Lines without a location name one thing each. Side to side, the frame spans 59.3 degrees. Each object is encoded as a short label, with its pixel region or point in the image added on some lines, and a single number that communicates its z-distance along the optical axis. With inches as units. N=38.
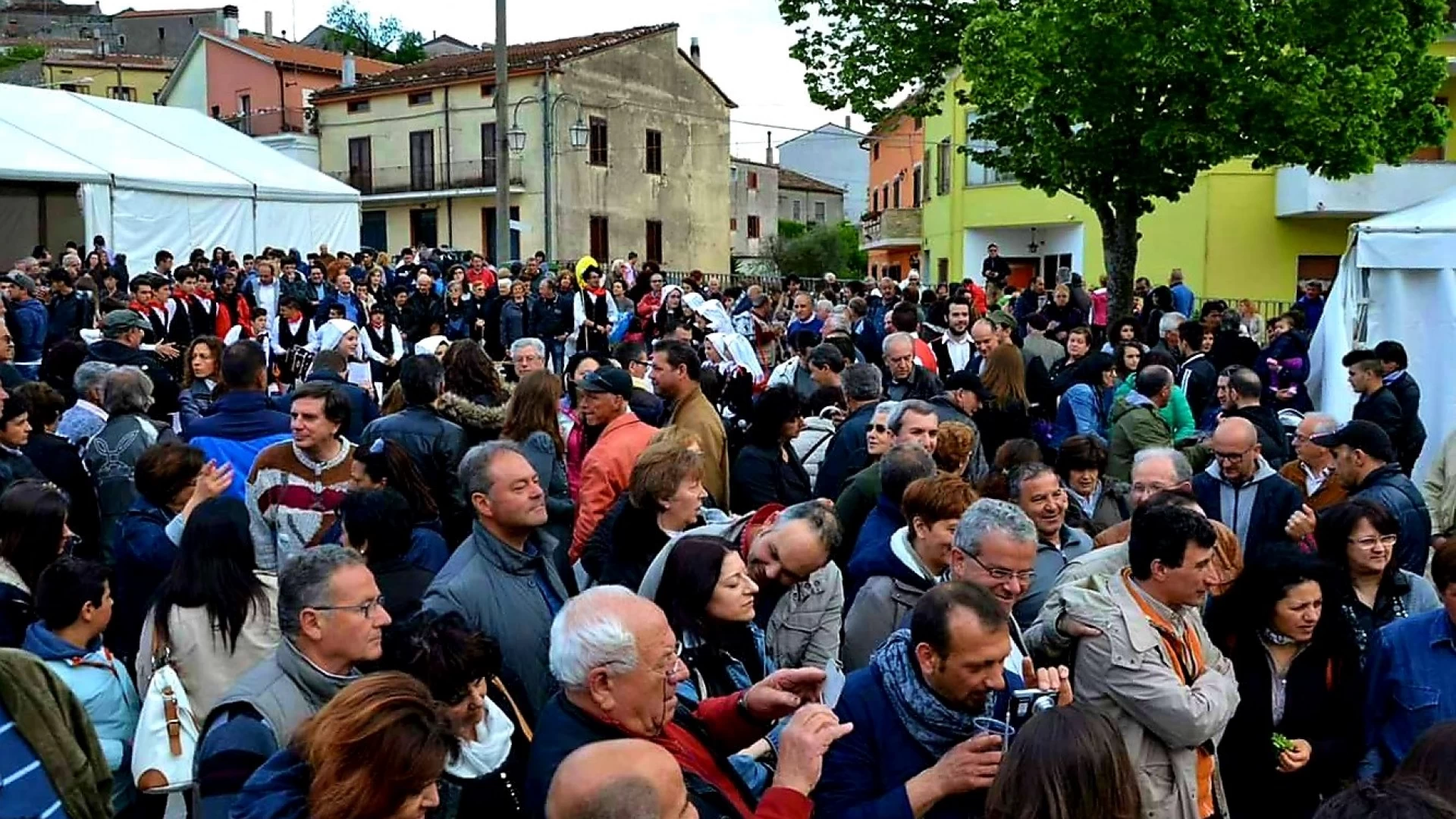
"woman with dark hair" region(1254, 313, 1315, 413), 466.9
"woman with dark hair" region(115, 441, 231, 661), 186.1
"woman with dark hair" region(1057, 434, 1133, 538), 233.0
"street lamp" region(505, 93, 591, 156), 955.3
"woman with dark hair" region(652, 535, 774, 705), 140.9
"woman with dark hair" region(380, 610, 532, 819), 124.6
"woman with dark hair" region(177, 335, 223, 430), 310.2
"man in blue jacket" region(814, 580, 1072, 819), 115.6
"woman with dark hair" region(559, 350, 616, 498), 253.1
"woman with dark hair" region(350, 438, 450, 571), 200.5
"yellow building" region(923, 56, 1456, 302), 958.4
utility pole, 831.7
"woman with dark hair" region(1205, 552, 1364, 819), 156.3
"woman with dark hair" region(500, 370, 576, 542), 223.9
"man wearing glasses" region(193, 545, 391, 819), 115.2
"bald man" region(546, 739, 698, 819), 85.9
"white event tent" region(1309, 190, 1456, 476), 438.9
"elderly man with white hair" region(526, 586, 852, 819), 111.5
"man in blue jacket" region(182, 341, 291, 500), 232.8
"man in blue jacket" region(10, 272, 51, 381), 450.0
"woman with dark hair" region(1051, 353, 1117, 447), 330.3
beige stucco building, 1633.9
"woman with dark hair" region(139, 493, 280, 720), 151.5
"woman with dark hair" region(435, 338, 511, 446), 242.4
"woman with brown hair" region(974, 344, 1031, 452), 305.9
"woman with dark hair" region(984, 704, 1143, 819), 95.6
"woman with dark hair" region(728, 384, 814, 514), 232.1
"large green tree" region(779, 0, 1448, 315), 599.5
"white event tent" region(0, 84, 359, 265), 826.2
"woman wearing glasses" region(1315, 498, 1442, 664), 175.6
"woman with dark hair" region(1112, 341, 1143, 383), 356.8
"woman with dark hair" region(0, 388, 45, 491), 219.6
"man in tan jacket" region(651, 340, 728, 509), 248.5
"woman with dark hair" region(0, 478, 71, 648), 170.4
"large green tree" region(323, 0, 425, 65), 2472.9
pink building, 1920.5
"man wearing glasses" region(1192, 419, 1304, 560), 226.2
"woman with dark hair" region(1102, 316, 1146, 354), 398.6
